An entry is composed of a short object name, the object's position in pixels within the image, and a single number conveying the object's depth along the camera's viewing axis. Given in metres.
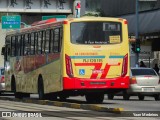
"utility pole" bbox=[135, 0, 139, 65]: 51.03
